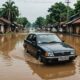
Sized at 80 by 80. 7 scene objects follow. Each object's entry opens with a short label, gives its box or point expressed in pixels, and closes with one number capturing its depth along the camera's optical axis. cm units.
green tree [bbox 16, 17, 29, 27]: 7099
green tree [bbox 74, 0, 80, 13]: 3214
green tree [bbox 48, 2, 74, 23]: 4105
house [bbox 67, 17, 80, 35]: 2727
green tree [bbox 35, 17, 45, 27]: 8618
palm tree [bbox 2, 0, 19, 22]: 3556
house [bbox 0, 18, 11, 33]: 3087
